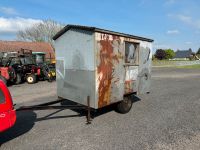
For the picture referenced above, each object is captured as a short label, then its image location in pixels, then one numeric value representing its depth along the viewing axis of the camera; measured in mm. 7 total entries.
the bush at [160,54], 63579
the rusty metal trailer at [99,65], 4104
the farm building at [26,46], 24397
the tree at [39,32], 42625
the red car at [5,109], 3074
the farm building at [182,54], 90455
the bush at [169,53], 68070
